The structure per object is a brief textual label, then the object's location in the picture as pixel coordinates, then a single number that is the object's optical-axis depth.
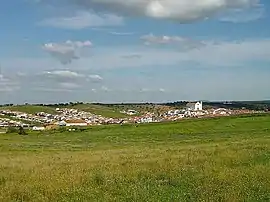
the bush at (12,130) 107.04
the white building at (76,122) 140.27
